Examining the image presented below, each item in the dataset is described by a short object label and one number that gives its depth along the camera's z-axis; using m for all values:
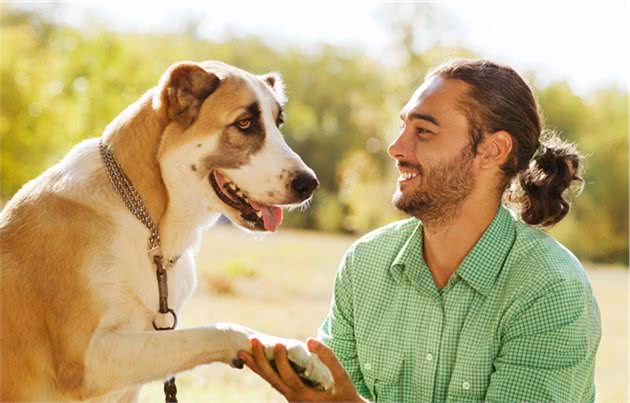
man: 2.58
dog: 2.51
